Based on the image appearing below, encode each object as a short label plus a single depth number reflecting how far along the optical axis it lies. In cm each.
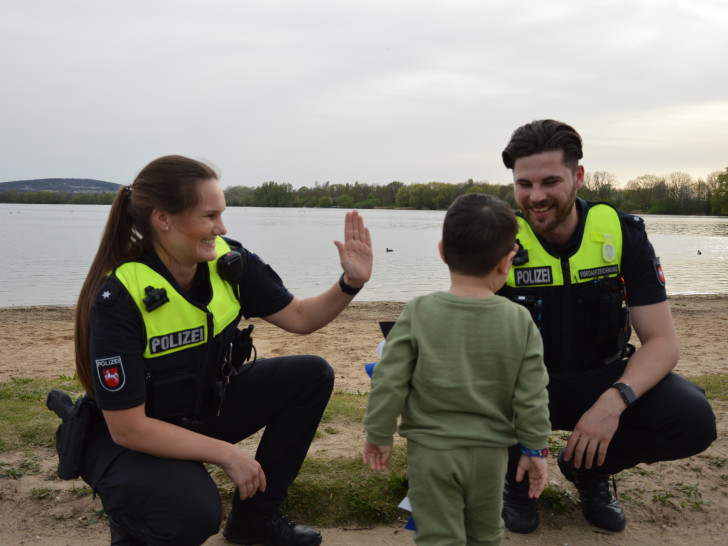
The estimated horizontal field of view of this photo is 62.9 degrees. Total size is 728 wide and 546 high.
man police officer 297
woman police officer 236
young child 211
